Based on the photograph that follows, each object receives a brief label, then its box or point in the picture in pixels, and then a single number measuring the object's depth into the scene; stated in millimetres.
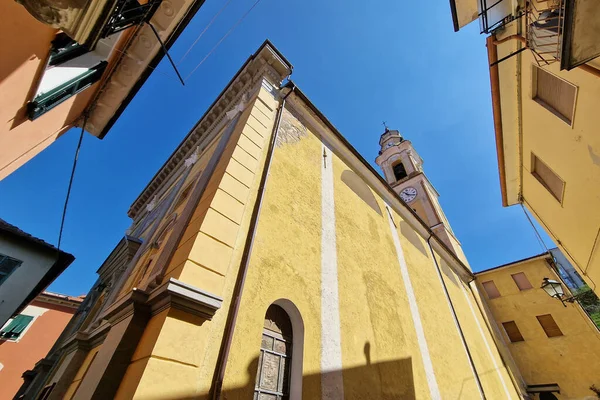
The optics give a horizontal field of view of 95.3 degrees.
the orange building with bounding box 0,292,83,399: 13805
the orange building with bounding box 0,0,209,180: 2621
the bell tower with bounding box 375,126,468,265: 18031
